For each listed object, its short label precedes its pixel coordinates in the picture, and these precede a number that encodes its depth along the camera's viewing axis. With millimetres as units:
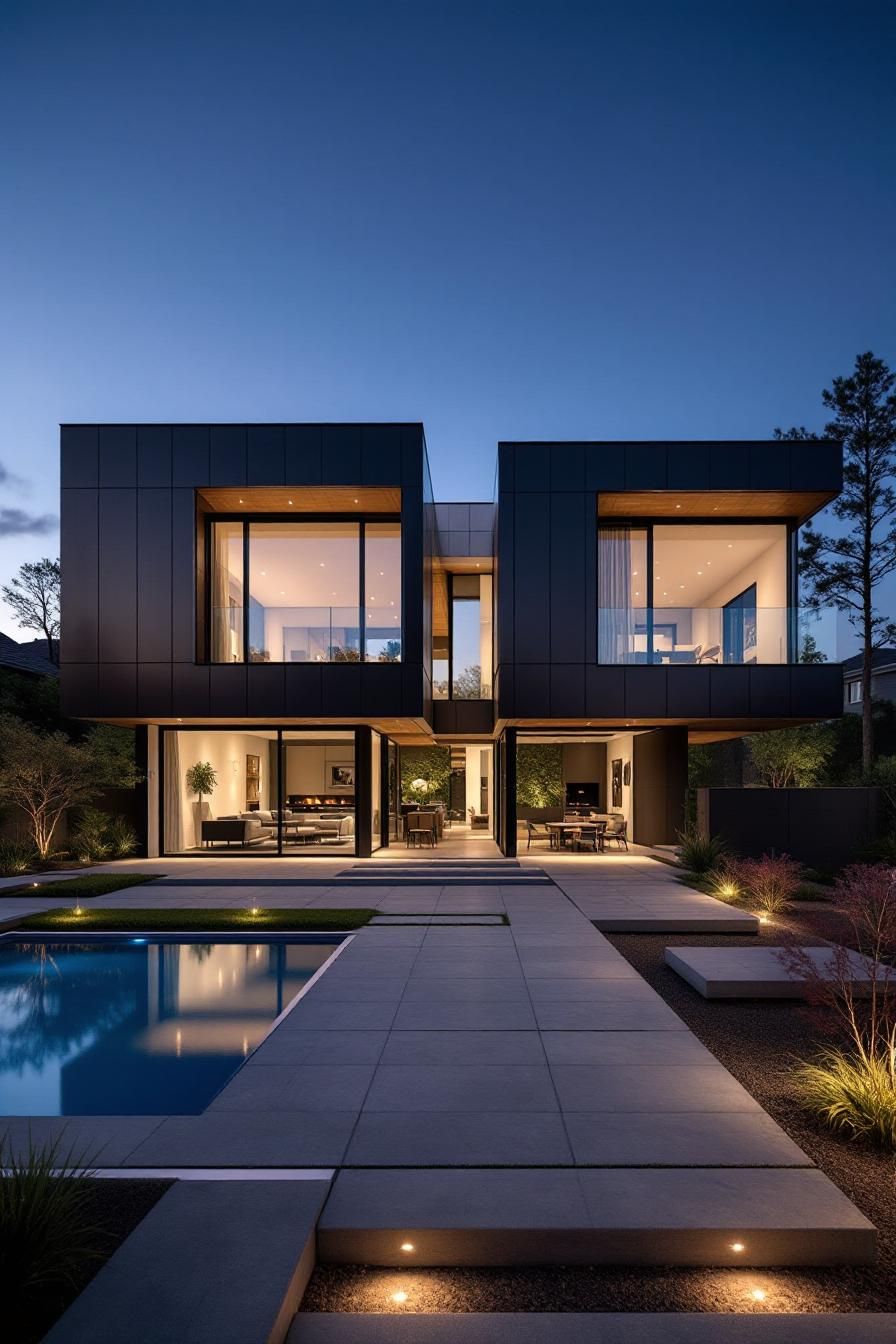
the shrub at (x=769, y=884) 10656
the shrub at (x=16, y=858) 14414
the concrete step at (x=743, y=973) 6473
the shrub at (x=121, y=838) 16625
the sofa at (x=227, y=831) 17438
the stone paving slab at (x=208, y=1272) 2359
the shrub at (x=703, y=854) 13312
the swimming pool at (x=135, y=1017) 5121
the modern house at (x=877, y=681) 30375
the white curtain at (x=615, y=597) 15844
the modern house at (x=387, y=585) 15523
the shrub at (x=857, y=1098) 3889
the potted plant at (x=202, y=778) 17938
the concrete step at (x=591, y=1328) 2480
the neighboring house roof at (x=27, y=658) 25394
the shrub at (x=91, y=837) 16000
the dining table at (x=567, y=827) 18484
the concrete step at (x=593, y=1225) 2951
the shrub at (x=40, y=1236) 2486
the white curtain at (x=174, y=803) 17453
